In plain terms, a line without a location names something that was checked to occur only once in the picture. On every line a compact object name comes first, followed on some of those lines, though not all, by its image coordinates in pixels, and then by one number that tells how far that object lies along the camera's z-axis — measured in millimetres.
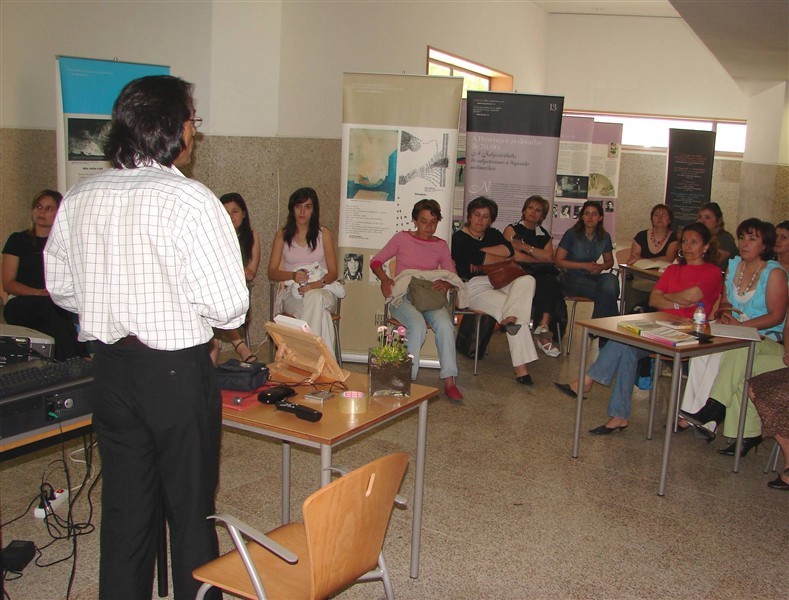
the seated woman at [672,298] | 4590
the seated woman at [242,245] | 5242
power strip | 3229
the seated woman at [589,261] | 6441
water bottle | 4122
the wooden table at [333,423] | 2293
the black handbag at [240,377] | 2646
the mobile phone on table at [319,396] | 2635
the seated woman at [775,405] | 3809
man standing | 1916
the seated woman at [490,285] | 5664
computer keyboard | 2123
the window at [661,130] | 11195
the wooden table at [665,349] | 3742
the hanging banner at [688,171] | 9281
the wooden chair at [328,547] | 1748
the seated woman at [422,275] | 5230
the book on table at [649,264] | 6195
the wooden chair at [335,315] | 5375
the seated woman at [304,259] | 5289
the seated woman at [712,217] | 6504
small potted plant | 2703
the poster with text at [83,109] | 5230
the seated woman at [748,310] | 4398
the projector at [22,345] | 2721
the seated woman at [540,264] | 6418
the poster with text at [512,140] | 6539
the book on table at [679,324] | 4102
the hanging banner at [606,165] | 8805
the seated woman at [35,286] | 4625
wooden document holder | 2738
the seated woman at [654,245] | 6609
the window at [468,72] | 8656
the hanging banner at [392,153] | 5695
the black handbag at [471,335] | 6223
